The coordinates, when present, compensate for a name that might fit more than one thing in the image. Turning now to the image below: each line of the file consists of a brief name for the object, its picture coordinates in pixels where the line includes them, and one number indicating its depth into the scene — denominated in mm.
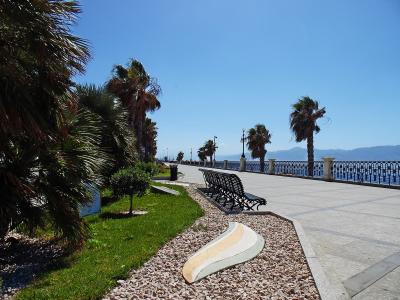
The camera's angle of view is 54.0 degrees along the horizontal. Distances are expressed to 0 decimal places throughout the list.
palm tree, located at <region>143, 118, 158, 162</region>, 31738
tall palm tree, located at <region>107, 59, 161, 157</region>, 25406
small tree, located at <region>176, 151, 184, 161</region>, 118888
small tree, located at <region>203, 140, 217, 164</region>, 92075
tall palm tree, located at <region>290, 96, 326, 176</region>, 30891
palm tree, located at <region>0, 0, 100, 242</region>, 3598
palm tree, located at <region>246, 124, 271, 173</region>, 51062
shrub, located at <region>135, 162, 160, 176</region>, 15501
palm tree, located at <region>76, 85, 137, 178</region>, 13000
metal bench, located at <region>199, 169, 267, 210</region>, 9445
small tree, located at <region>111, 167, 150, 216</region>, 9797
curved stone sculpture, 4648
